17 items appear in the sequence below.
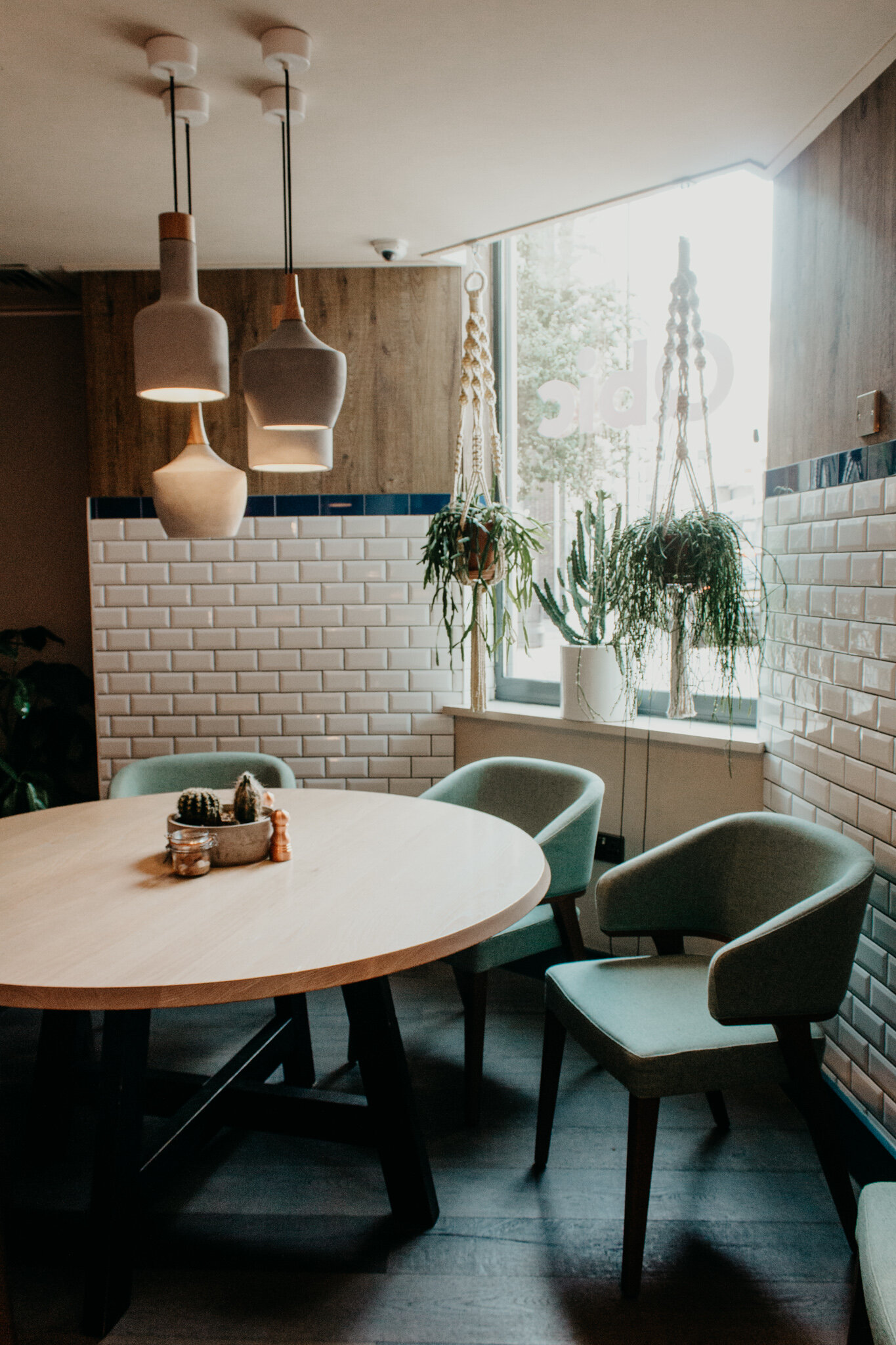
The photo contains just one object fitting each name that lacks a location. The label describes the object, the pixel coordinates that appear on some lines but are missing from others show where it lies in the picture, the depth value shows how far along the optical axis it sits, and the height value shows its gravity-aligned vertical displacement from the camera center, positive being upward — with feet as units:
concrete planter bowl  6.34 -1.76
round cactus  6.40 -1.55
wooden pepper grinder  6.46 -1.78
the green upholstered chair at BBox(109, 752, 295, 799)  9.24 -1.87
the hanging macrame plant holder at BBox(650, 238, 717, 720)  8.55 +1.81
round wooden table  4.65 -1.92
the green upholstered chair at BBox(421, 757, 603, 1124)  7.61 -2.18
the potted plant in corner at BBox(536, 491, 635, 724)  9.61 -0.47
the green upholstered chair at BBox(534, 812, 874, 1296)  5.60 -2.83
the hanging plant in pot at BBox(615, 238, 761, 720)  8.17 +0.11
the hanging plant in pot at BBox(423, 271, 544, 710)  9.82 +0.55
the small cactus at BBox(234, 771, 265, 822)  6.50 -1.51
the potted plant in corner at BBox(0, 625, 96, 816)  11.38 -1.78
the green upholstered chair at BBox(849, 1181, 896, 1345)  3.76 -2.91
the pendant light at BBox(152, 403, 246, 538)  6.06 +0.64
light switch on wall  6.64 +1.31
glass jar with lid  6.11 -1.77
